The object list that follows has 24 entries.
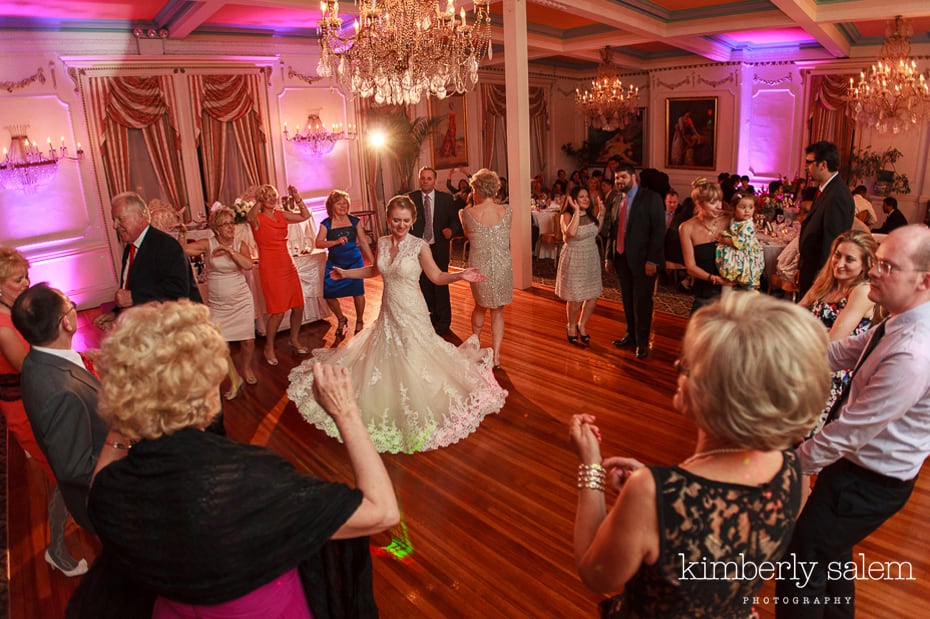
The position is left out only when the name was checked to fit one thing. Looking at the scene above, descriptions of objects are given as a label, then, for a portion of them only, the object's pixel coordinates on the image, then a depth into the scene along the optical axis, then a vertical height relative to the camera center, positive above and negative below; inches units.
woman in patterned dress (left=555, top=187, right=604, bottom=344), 206.2 -30.8
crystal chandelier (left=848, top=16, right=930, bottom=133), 283.0 +29.5
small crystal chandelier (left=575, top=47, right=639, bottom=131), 382.6 +40.0
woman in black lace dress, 46.6 -24.7
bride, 159.3 -53.0
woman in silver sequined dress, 200.1 -26.1
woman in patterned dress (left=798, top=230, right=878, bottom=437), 109.4 -25.8
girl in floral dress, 173.9 -25.6
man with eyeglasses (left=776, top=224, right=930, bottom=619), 69.4 -32.2
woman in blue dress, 226.1 -25.1
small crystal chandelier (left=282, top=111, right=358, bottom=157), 380.2 +24.5
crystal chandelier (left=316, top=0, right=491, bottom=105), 161.9 +33.6
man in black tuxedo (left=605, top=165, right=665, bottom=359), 196.5 -26.4
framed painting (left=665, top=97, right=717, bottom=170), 498.3 +21.9
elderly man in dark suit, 132.6 -16.1
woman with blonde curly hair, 48.8 -24.9
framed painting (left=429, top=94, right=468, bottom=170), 458.9 +28.9
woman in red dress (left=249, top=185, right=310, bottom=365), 209.6 -28.4
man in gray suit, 85.0 -28.4
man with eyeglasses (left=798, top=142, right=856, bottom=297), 159.8 -15.5
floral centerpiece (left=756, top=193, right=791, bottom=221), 271.7 -22.7
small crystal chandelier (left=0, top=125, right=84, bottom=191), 279.6 +12.0
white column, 276.7 +14.2
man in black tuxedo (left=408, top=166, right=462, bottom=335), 235.8 -21.1
